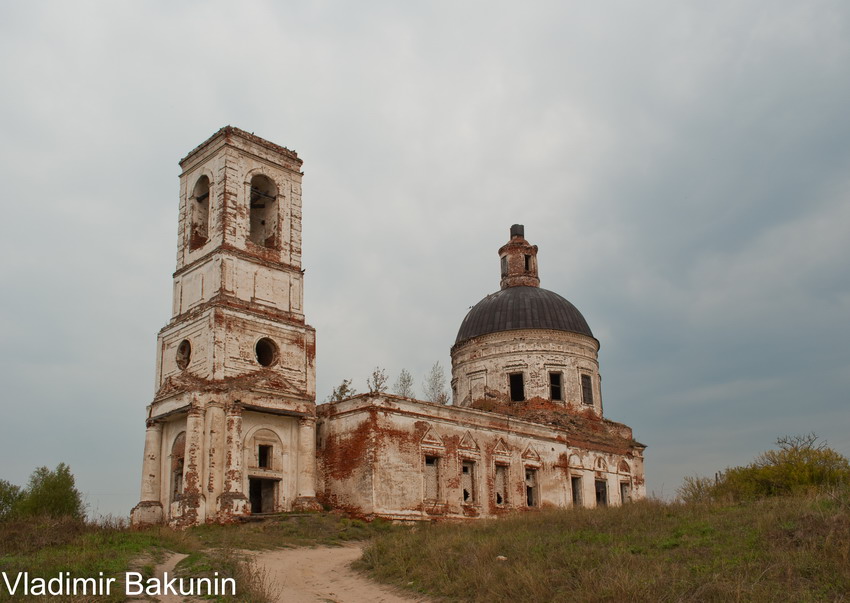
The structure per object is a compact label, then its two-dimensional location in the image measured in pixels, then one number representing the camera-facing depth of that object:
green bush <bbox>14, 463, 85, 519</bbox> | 32.75
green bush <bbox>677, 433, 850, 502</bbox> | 20.06
